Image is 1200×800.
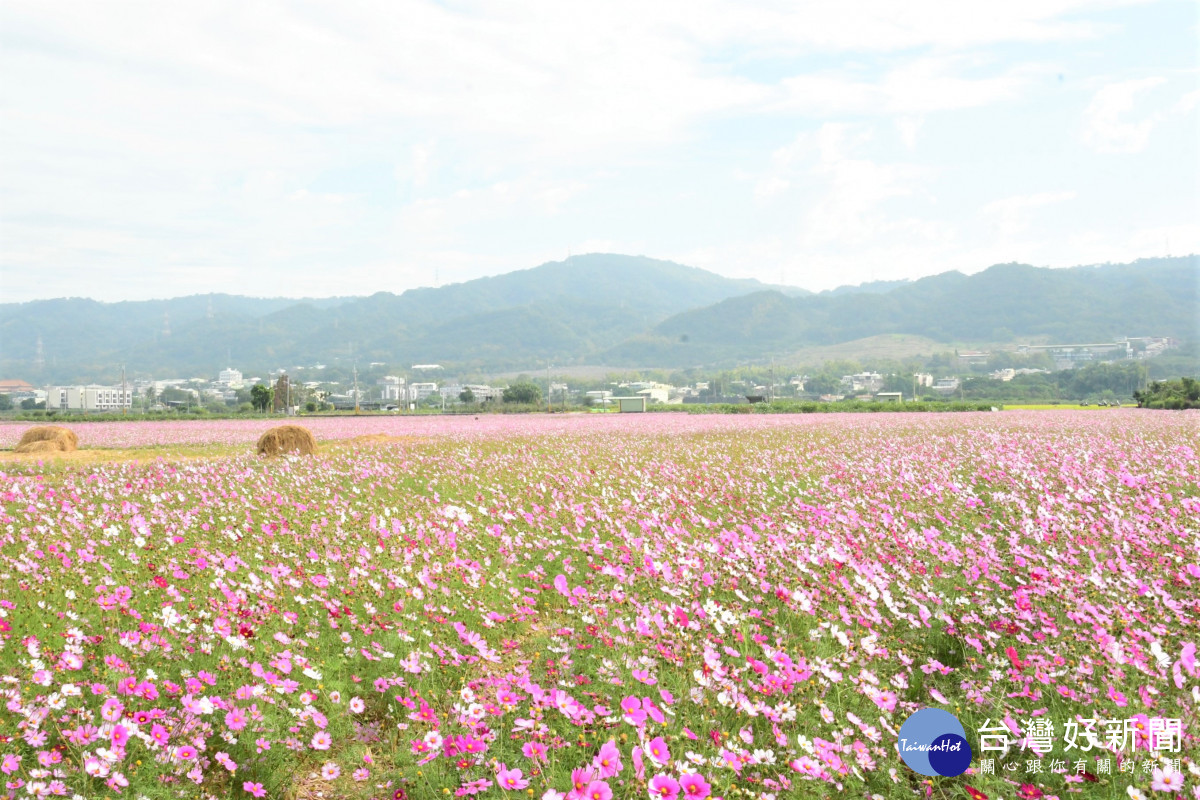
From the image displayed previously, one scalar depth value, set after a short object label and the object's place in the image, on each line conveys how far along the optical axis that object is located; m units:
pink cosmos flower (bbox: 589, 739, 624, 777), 2.63
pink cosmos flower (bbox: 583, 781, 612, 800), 2.53
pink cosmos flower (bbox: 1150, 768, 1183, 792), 2.57
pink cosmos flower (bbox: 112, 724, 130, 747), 2.88
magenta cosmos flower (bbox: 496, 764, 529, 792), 2.64
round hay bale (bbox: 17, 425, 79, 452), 21.06
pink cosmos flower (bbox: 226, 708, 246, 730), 3.22
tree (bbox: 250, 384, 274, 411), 65.50
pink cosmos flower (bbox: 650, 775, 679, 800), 2.51
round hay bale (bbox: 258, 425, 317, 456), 18.30
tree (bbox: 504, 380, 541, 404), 74.19
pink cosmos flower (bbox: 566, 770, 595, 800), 2.44
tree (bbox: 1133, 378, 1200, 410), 39.38
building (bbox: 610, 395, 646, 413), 58.31
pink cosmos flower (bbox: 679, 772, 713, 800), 2.54
